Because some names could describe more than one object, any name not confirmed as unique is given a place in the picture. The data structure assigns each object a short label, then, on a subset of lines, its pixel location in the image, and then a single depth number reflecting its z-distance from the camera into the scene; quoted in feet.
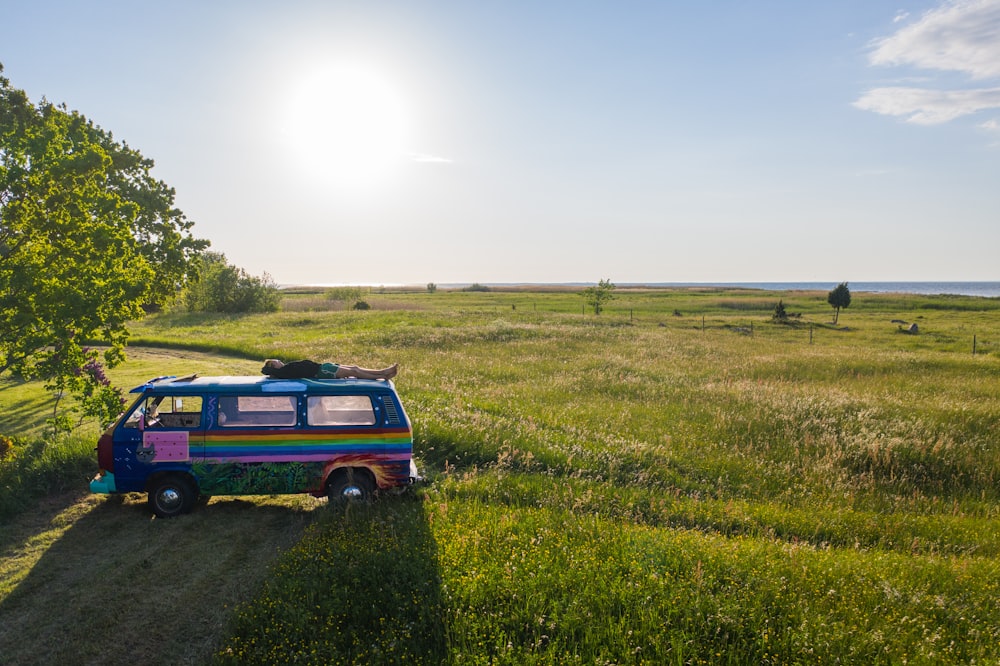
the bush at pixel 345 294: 285.23
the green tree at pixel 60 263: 34.91
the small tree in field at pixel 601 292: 244.83
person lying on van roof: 33.73
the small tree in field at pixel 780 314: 192.85
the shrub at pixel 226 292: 201.98
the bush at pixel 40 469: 34.01
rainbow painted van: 31.40
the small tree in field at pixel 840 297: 205.59
